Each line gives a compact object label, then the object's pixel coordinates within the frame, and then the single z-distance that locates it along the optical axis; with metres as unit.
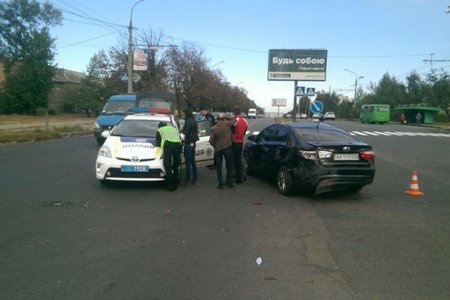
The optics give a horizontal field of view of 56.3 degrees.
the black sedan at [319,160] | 7.76
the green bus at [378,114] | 54.50
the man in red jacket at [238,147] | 9.88
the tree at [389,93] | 86.31
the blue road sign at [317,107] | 22.03
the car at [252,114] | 93.18
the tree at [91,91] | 68.00
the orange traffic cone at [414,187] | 8.92
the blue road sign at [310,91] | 23.98
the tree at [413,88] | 82.47
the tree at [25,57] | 61.37
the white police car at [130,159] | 8.44
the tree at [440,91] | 56.17
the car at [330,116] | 74.22
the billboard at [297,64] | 34.00
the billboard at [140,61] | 31.41
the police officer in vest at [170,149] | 8.59
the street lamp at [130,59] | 30.25
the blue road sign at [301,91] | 24.03
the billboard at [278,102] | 55.84
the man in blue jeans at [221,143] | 9.15
